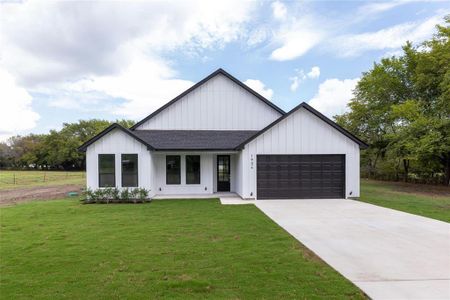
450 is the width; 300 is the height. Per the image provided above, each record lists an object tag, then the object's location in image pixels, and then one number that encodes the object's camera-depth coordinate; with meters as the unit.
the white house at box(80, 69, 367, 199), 13.27
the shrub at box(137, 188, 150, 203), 12.86
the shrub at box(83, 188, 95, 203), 12.77
